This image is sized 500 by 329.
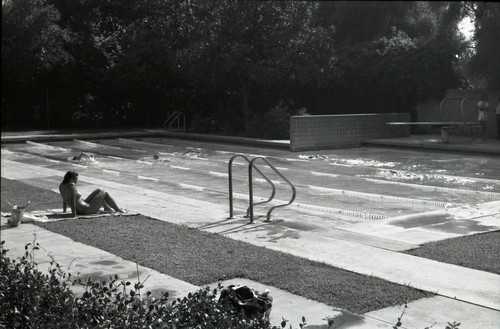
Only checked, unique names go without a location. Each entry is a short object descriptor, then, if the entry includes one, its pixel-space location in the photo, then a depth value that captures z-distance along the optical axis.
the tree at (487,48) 23.47
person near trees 24.20
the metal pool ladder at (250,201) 11.20
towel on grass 11.46
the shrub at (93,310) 4.76
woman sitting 11.62
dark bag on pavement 5.84
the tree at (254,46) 26.97
